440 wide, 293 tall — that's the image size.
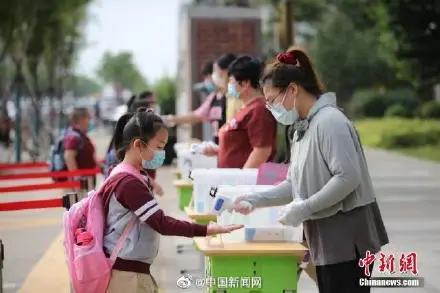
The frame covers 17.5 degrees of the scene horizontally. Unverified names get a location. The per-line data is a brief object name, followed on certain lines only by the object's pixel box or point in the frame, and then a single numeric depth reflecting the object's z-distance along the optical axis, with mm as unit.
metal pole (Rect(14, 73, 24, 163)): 41808
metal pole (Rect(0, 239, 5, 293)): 9842
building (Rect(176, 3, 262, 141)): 30868
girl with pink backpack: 7212
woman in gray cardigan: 6696
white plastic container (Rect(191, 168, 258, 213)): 10025
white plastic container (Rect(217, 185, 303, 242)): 8743
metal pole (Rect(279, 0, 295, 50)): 31090
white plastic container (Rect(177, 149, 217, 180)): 13304
